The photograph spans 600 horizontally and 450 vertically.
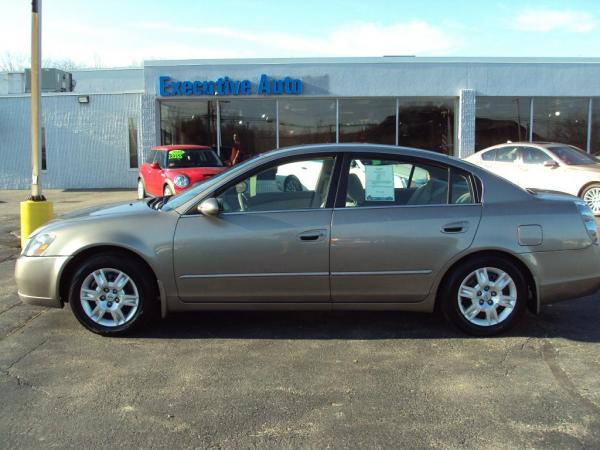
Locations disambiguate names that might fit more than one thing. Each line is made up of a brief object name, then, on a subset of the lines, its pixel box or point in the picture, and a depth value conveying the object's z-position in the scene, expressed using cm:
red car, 1170
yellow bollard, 820
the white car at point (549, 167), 1121
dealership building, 1727
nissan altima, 438
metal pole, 836
